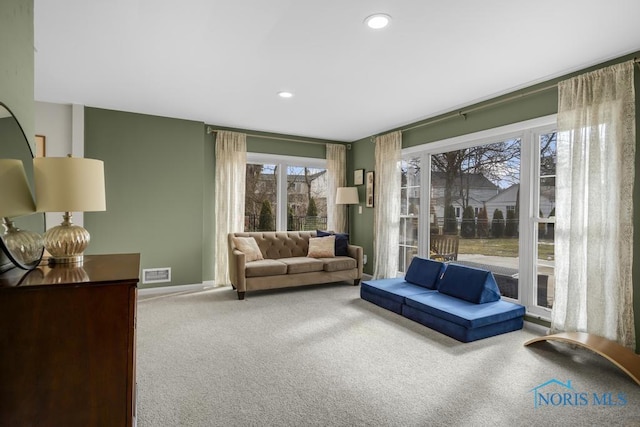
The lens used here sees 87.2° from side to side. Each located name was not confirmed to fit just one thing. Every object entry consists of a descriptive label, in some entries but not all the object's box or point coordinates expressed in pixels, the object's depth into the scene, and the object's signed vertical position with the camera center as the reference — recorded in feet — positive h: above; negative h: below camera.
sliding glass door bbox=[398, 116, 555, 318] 11.55 +0.39
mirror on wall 4.49 -0.21
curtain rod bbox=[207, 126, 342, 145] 17.30 +4.10
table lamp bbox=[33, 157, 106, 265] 5.21 +0.20
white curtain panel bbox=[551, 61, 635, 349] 8.91 +0.26
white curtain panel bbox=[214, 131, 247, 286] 17.35 +0.94
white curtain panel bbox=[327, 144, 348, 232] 20.85 +1.66
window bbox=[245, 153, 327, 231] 19.03 +1.00
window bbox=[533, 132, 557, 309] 11.31 -0.16
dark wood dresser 3.83 -1.70
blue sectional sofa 10.43 -3.14
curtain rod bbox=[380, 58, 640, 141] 10.85 +4.10
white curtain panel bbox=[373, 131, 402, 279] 17.30 +0.28
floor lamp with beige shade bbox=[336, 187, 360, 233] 19.54 +0.86
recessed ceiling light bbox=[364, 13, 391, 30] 7.43 +4.33
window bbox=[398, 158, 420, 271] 16.88 +0.13
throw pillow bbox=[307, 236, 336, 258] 17.61 -1.93
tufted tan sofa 14.90 -2.61
